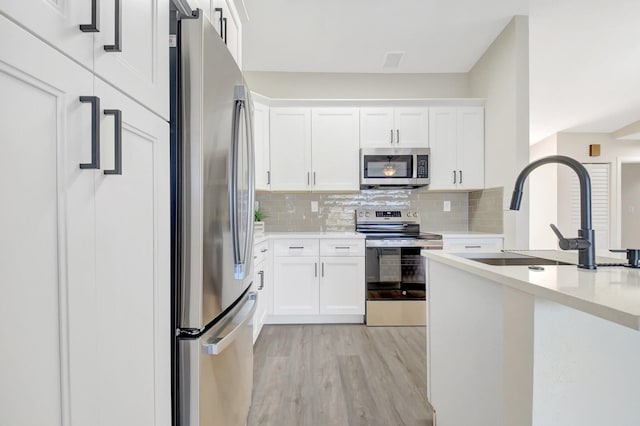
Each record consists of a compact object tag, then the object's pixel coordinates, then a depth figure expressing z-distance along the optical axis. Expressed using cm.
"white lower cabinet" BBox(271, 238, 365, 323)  317
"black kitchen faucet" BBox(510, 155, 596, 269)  101
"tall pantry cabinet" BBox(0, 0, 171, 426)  49
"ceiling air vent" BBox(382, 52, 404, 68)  340
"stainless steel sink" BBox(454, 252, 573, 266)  137
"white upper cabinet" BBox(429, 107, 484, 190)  348
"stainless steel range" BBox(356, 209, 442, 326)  313
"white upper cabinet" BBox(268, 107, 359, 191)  348
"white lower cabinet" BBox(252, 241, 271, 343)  271
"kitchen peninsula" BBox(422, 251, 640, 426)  83
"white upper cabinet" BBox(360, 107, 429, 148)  348
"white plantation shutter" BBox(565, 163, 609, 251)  616
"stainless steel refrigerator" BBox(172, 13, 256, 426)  104
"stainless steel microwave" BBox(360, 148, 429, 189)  342
